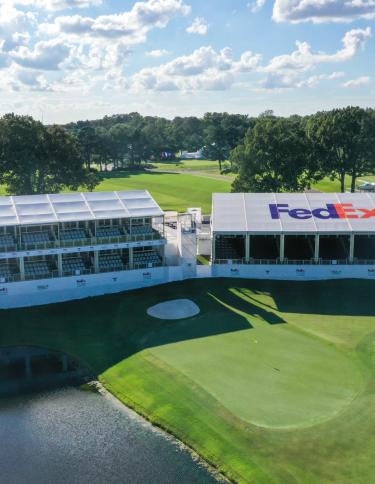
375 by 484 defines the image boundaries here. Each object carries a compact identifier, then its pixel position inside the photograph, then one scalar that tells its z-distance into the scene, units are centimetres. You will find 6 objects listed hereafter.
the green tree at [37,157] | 8206
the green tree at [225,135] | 17125
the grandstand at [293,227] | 5831
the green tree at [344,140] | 9219
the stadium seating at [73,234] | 5597
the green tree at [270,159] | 8744
